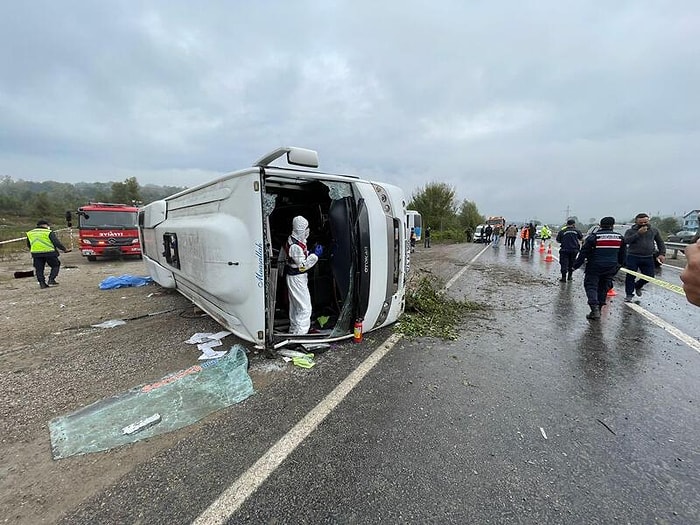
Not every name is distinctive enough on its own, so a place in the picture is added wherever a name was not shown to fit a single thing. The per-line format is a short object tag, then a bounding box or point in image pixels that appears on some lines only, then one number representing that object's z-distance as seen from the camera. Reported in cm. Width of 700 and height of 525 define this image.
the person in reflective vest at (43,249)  838
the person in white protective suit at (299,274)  410
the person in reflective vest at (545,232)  1722
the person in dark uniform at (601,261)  540
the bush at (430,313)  462
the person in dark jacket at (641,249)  670
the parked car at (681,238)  2420
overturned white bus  346
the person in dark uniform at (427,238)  2573
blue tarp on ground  816
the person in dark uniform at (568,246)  891
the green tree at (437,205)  3866
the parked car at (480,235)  2966
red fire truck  1338
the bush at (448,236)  3513
